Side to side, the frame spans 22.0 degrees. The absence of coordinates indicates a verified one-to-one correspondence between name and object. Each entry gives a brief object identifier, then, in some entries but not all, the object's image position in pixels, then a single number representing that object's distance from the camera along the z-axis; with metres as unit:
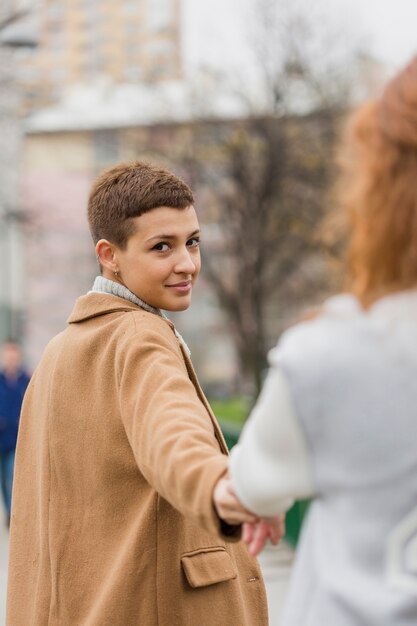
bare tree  19.31
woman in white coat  1.62
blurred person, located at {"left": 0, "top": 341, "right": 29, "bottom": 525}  9.98
